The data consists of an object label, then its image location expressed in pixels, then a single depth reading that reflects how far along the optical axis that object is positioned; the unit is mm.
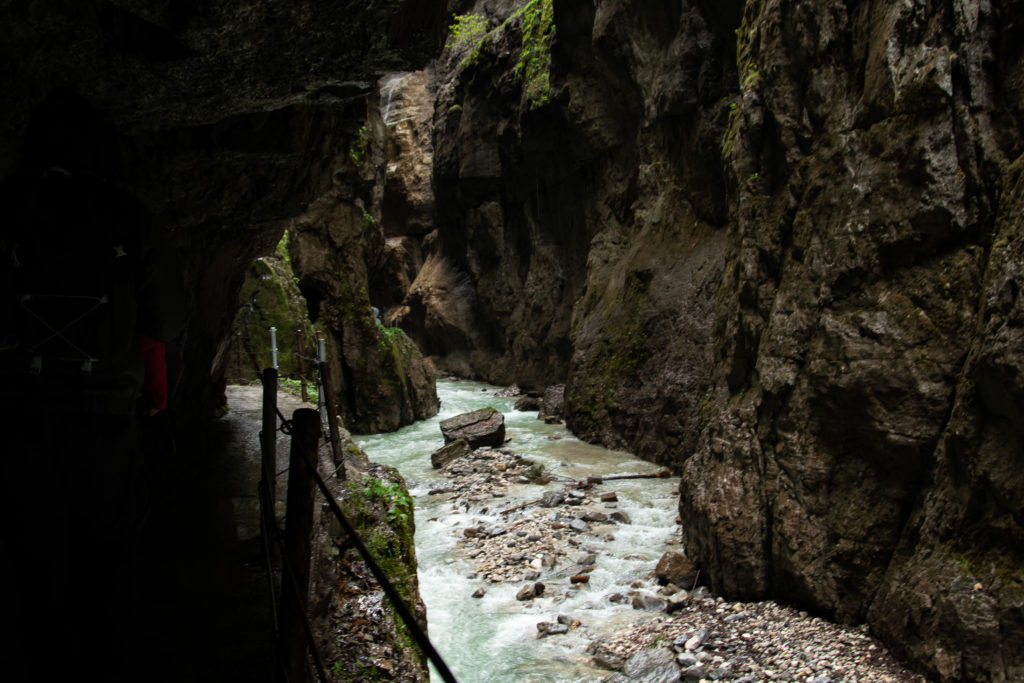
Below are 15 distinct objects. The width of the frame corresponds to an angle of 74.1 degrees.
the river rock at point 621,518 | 10195
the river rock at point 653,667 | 5723
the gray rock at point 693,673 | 5594
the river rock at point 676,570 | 7523
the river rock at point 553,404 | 19984
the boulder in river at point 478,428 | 15734
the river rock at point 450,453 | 14750
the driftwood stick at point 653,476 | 12462
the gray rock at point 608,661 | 6095
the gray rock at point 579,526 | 9816
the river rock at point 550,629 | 6930
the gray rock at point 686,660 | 5762
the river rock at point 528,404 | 23278
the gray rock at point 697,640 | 6020
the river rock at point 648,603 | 7250
